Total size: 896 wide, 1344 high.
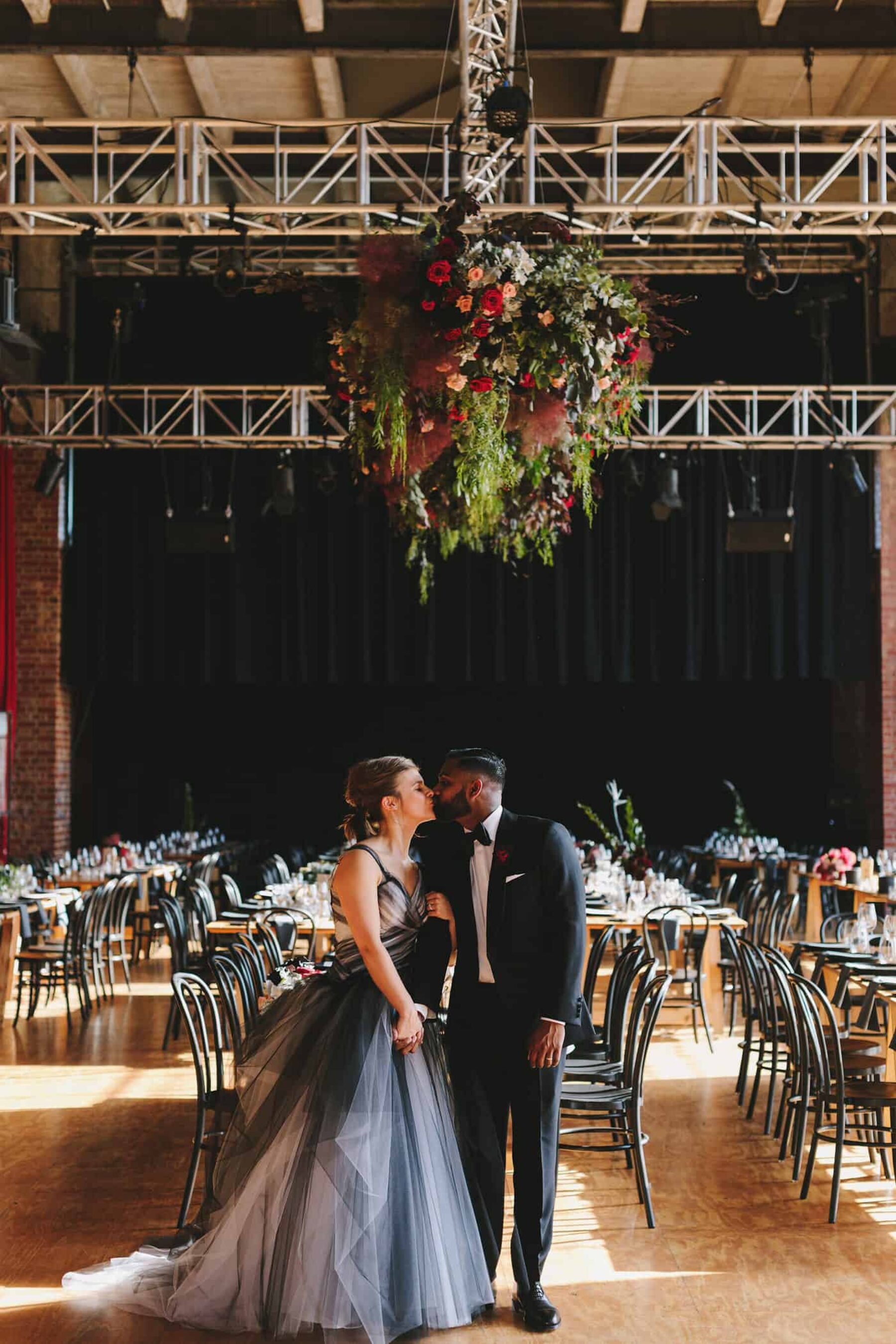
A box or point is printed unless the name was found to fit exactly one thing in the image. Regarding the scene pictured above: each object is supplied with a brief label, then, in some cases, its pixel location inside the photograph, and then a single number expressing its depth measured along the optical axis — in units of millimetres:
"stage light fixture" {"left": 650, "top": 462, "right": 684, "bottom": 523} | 13164
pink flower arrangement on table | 11422
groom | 4039
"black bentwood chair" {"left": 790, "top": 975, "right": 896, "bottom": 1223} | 5141
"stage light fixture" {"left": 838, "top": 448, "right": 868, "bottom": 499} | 12805
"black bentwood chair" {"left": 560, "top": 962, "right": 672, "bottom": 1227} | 5066
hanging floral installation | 5195
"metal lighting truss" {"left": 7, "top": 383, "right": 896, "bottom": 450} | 12867
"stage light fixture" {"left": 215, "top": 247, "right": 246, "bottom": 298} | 9820
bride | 3691
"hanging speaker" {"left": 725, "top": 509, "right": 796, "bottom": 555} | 13273
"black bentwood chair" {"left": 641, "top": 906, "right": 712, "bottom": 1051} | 8641
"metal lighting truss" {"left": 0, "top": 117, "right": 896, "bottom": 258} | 8305
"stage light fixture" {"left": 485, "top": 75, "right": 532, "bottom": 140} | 6953
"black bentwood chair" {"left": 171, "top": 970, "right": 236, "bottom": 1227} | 4996
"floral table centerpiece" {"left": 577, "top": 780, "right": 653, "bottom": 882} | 10477
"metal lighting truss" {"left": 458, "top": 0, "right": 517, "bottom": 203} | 7719
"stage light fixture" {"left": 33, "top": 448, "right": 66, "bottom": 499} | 12820
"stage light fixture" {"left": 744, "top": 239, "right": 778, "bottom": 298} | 8867
